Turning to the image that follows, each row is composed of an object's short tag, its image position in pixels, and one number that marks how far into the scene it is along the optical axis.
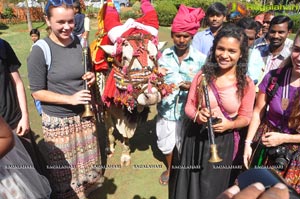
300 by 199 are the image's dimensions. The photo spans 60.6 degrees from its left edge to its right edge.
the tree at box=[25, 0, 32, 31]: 17.87
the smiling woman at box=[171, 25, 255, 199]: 2.54
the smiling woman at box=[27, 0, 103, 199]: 2.66
